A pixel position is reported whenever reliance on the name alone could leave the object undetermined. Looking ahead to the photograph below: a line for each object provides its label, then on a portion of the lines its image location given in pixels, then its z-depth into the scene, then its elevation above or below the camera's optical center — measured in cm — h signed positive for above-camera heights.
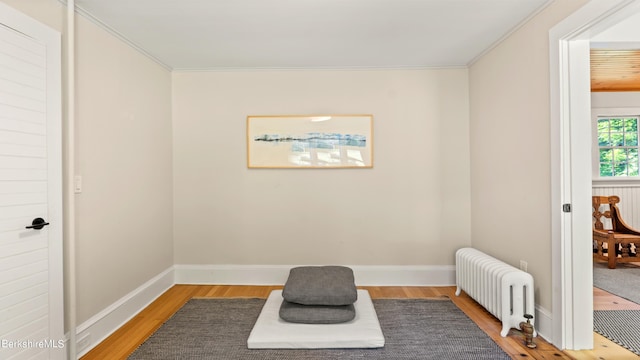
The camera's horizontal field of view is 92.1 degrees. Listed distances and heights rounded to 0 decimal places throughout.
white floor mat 220 -112
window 499 +54
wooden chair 398 -75
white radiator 232 -88
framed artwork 350 +46
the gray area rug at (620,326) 223 -118
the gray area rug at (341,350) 213 -118
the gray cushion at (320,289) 245 -87
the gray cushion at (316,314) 242 -105
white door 168 -4
